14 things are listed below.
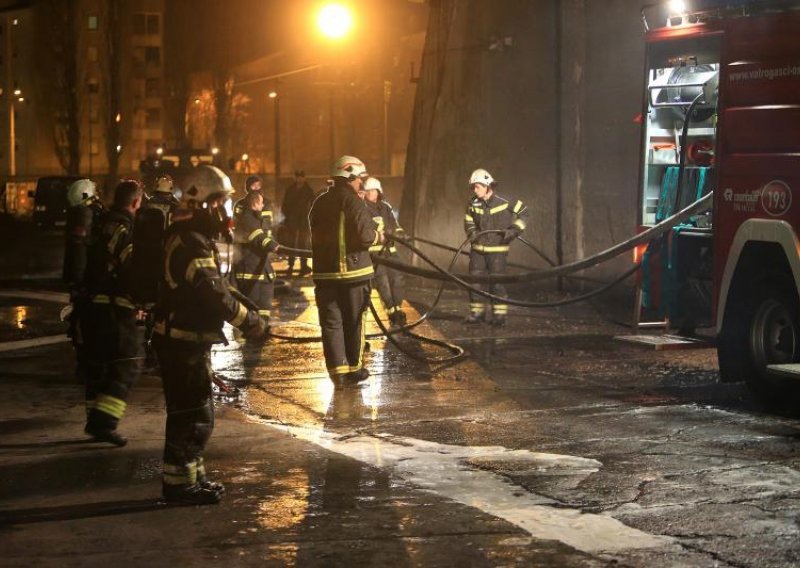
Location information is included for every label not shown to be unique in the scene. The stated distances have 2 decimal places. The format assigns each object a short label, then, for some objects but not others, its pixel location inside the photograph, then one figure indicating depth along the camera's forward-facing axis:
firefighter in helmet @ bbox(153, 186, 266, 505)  6.47
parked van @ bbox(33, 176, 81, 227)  35.19
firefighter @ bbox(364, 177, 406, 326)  13.74
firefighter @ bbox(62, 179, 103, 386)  8.30
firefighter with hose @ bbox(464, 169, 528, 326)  14.22
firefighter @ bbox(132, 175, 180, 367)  7.98
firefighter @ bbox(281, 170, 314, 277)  21.34
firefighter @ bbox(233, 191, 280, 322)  12.45
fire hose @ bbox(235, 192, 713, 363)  10.39
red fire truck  8.72
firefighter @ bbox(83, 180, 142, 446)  8.00
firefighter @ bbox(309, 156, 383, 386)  10.05
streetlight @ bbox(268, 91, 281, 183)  46.12
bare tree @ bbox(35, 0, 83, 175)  62.84
